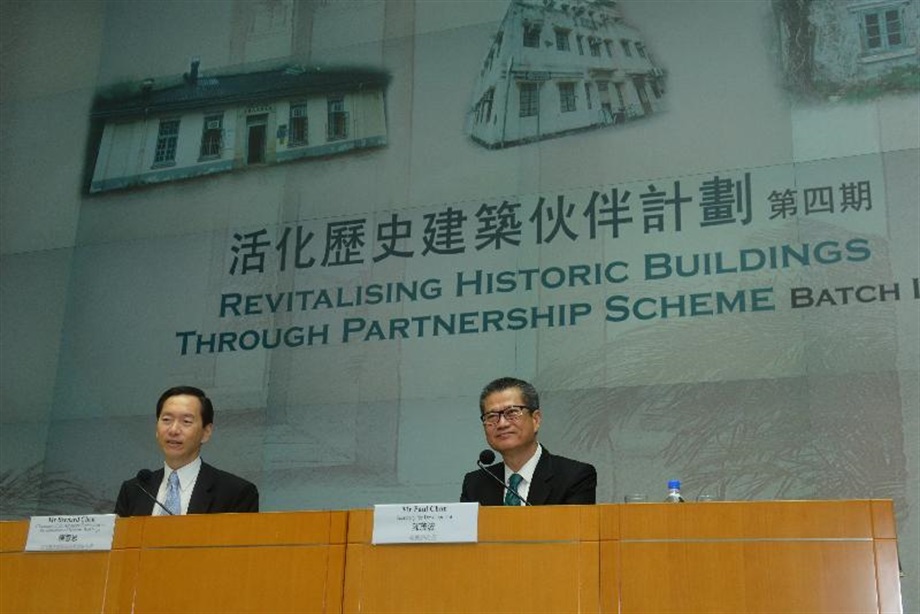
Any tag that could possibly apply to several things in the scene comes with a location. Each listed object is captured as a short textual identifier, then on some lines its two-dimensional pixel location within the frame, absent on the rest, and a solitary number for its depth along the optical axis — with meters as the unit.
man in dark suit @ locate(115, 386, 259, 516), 3.42
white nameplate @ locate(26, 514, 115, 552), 2.89
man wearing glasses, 3.19
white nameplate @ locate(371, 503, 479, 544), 2.60
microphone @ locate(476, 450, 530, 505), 2.90
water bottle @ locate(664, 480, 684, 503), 2.77
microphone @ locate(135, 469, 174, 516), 3.15
